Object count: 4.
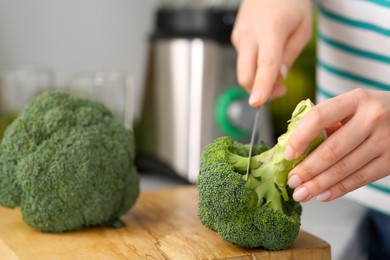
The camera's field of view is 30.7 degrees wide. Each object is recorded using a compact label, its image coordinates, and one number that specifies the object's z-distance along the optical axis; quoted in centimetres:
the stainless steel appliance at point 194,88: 169
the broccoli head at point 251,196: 96
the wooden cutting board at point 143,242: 98
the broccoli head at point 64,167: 109
